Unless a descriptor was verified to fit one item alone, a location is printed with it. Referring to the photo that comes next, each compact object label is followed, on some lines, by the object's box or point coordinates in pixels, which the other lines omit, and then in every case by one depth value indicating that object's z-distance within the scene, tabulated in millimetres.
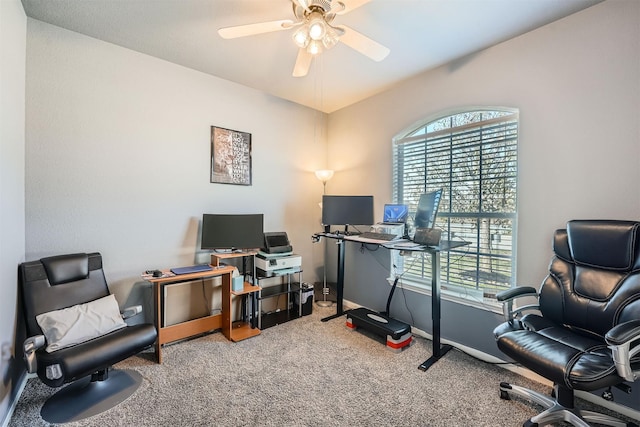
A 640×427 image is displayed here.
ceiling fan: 1513
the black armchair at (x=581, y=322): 1284
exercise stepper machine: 2406
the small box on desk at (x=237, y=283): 2666
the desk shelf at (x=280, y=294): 2922
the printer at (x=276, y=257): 2893
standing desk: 2145
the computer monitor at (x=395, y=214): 2803
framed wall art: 2906
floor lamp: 3459
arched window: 2236
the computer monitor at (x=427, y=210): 2355
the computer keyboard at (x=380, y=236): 2581
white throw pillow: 1712
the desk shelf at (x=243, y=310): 2625
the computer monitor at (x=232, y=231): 2693
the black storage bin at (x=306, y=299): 3188
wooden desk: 2191
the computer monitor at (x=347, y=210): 3156
